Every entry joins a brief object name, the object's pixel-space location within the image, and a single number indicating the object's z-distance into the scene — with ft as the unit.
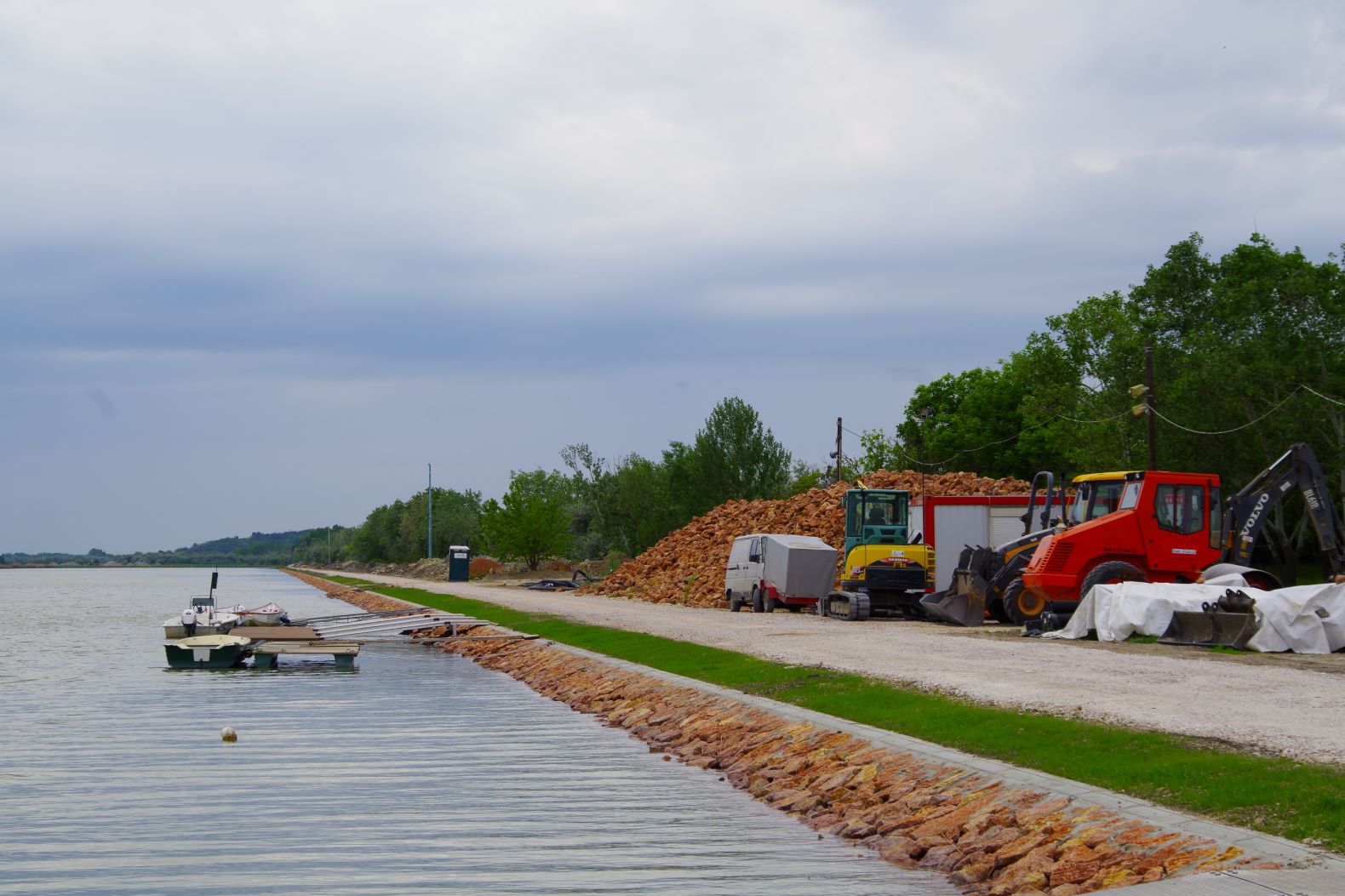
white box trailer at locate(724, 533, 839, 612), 144.25
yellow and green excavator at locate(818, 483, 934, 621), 128.88
